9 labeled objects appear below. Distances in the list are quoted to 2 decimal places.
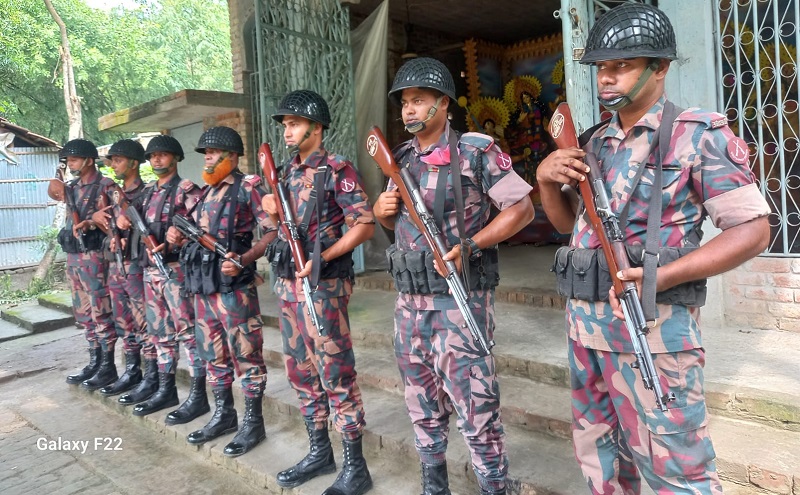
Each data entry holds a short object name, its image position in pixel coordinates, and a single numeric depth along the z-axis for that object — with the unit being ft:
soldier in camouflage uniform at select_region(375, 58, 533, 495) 7.69
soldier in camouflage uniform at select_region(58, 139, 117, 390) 16.25
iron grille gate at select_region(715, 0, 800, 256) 11.73
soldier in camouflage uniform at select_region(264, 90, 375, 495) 9.59
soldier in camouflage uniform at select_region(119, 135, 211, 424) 13.26
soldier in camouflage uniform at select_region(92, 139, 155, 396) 14.99
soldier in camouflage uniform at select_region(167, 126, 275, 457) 11.63
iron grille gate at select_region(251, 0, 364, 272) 19.94
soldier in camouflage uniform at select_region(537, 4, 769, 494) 5.29
